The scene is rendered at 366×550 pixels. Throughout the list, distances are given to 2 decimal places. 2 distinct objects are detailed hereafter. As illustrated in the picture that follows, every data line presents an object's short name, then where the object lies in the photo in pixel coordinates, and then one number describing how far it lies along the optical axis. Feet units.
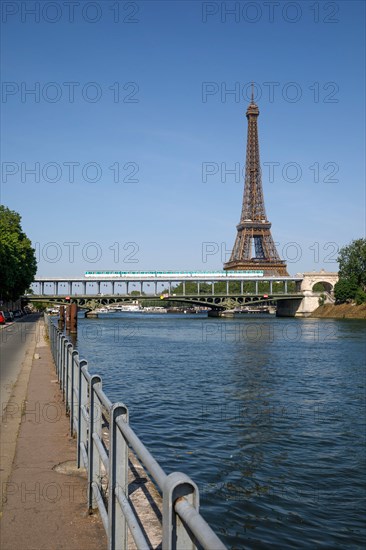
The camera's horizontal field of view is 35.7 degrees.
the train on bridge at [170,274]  416.05
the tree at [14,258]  215.31
